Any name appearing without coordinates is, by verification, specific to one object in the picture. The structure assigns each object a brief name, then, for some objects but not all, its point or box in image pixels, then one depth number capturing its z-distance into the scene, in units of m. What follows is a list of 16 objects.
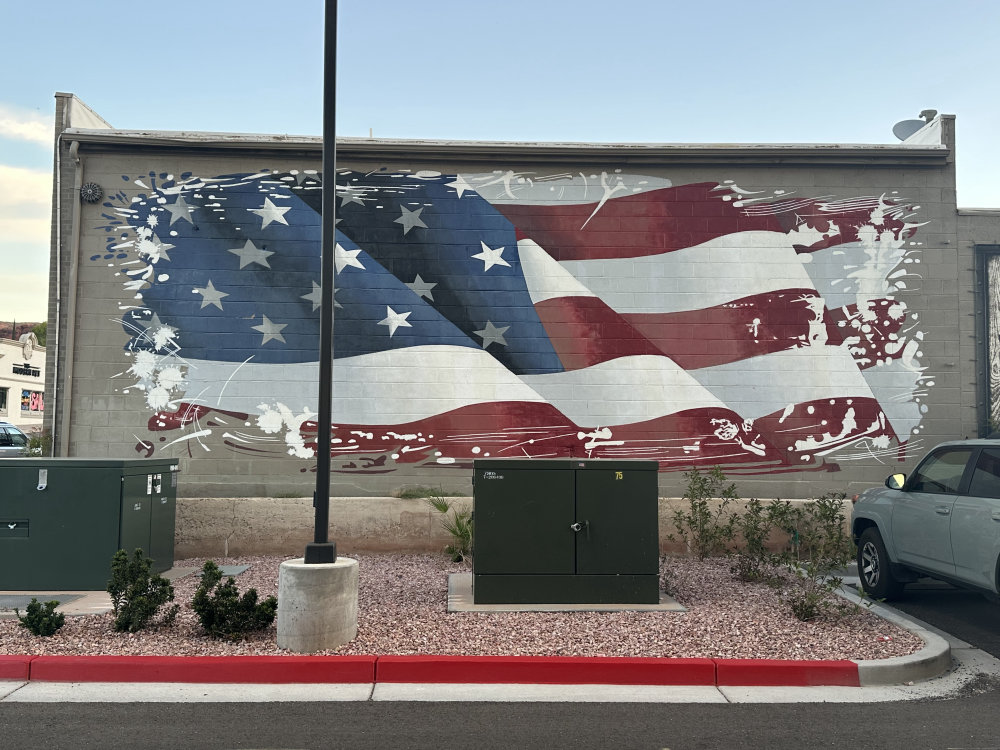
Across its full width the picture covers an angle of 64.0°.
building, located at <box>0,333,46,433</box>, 53.91
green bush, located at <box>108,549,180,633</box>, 6.77
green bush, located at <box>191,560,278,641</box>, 6.69
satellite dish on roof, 12.91
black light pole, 6.73
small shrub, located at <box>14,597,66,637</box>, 6.62
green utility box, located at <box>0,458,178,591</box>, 8.80
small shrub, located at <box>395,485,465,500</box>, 11.50
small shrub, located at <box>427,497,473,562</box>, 10.77
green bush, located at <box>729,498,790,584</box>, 9.34
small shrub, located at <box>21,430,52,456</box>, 11.45
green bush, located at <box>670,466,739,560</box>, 10.72
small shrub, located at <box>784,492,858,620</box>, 7.50
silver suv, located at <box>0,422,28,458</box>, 20.33
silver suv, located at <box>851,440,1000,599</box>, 7.16
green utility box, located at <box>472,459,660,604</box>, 8.08
